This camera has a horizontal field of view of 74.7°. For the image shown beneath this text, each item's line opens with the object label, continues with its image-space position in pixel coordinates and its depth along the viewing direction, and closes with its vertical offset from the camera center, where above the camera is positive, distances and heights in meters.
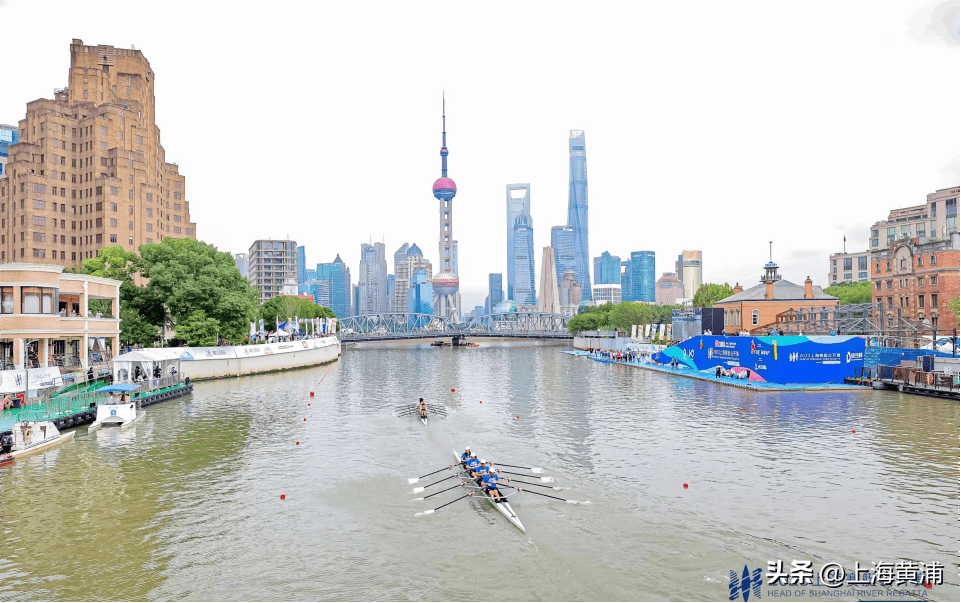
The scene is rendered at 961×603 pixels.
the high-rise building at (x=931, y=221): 177.75 +25.01
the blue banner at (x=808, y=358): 72.00 -5.84
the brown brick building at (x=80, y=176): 130.38 +30.31
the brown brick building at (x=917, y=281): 90.62 +3.88
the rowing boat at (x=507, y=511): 26.87 -8.89
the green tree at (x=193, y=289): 82.44 +3.67
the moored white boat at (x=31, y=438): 38.94 -7.62
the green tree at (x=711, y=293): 160.50 +4.07
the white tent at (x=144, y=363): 63.00 -4.79
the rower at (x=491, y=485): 29.88 -8.38
